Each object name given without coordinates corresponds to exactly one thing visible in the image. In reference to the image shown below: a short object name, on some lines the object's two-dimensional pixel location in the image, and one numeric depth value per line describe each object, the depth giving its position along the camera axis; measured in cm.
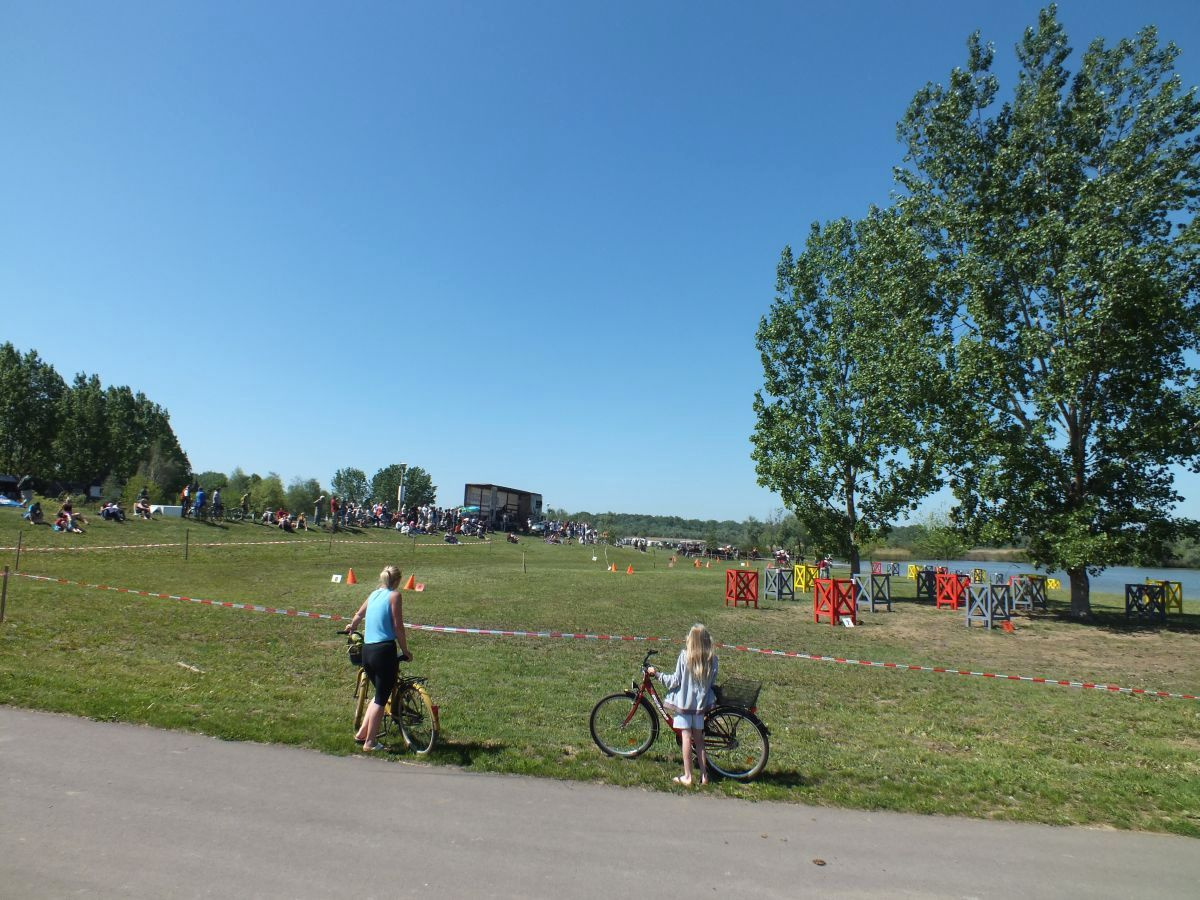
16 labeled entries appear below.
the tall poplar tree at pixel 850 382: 2692
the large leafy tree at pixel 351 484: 18662
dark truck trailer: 7069
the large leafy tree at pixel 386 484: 16176
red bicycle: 710
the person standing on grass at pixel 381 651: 722
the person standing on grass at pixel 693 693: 696
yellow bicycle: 732
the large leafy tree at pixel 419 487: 16212
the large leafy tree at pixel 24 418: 7688
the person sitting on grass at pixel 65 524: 3072
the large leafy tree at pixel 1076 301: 2150
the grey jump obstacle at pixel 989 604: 2144
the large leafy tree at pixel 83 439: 8075
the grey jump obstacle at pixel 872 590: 2523
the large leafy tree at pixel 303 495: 10344
